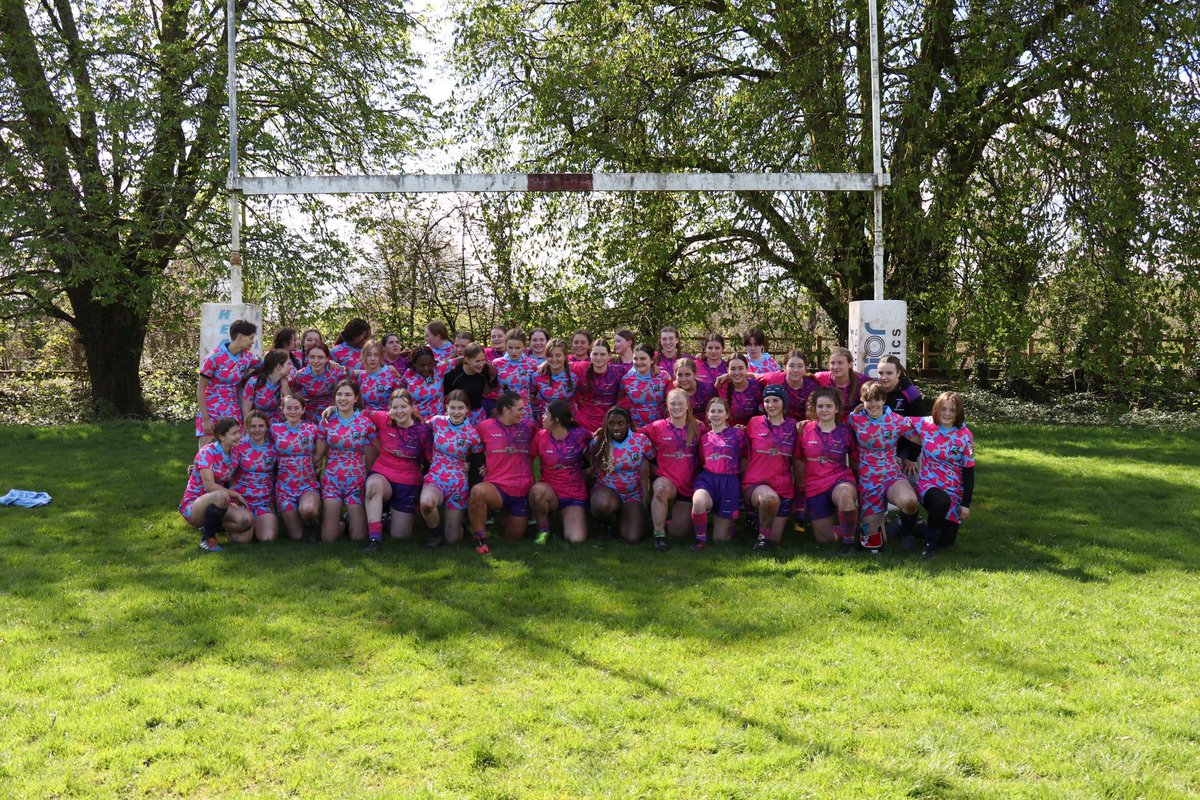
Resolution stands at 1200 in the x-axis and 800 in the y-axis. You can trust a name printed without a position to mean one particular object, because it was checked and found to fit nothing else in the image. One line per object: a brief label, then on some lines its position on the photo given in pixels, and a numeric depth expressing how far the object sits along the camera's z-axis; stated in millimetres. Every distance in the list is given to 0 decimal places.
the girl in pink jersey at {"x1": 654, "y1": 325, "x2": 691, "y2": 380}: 7004
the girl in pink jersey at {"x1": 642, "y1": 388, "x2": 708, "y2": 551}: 5969
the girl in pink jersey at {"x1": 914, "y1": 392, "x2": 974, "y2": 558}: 5672
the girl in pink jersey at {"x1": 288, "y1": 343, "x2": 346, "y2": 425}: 6527
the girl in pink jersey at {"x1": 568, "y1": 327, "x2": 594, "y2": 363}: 7020
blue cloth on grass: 7102
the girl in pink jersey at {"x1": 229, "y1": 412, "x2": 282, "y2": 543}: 5918
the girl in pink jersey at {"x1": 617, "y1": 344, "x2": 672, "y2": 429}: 6547
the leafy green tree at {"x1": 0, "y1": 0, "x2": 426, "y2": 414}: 11117
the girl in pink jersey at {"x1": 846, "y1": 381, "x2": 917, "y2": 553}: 5742
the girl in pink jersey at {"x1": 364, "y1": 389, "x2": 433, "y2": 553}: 5887
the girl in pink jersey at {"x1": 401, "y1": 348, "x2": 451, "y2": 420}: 6613
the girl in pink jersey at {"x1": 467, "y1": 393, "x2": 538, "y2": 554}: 5965
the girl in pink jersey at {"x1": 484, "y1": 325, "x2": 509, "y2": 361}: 7555
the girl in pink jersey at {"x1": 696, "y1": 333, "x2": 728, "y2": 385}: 6847
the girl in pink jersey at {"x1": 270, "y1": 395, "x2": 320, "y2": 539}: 5953
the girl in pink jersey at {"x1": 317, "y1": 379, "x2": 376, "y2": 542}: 5938
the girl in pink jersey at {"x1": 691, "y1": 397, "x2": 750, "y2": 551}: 5918
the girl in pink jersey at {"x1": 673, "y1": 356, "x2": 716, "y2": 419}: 6207
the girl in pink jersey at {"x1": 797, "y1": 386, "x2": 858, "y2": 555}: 5816
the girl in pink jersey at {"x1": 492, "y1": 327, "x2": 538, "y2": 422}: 6703
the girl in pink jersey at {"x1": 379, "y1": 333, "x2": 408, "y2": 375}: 7184
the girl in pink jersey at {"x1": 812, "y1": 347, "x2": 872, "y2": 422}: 6301
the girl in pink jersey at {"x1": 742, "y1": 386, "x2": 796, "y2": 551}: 5883
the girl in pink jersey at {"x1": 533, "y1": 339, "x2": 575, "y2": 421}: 6621
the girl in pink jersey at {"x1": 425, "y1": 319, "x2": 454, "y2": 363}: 7145
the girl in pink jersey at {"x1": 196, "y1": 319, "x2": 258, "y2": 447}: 6512
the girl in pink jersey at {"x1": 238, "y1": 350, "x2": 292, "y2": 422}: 6320
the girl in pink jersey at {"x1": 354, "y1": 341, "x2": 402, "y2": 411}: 6562
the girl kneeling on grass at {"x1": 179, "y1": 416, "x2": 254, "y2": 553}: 5797
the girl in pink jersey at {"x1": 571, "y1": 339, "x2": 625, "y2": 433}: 6648
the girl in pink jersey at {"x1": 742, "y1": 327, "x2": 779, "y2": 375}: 7207
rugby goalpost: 7883
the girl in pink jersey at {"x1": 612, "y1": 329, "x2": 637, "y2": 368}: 6953
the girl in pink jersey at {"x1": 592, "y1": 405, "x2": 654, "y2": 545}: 6016
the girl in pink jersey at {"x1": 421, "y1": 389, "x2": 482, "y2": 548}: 5852
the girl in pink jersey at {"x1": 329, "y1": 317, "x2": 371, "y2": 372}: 7066
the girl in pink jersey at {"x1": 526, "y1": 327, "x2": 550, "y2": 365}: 7059
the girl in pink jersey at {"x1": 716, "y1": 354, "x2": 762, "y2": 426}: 6473
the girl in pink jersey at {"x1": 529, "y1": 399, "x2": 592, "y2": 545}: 6023
